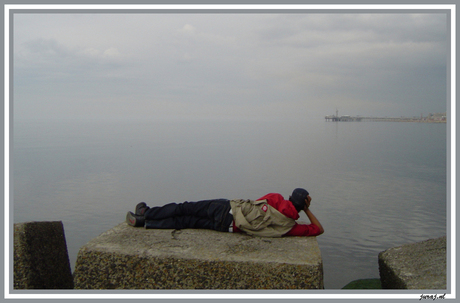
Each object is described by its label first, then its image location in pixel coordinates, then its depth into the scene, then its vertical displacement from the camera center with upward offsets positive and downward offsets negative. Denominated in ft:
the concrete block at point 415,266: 12.18 -3.95
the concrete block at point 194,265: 11.16 -3.35
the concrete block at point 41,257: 12.03 -3.51
